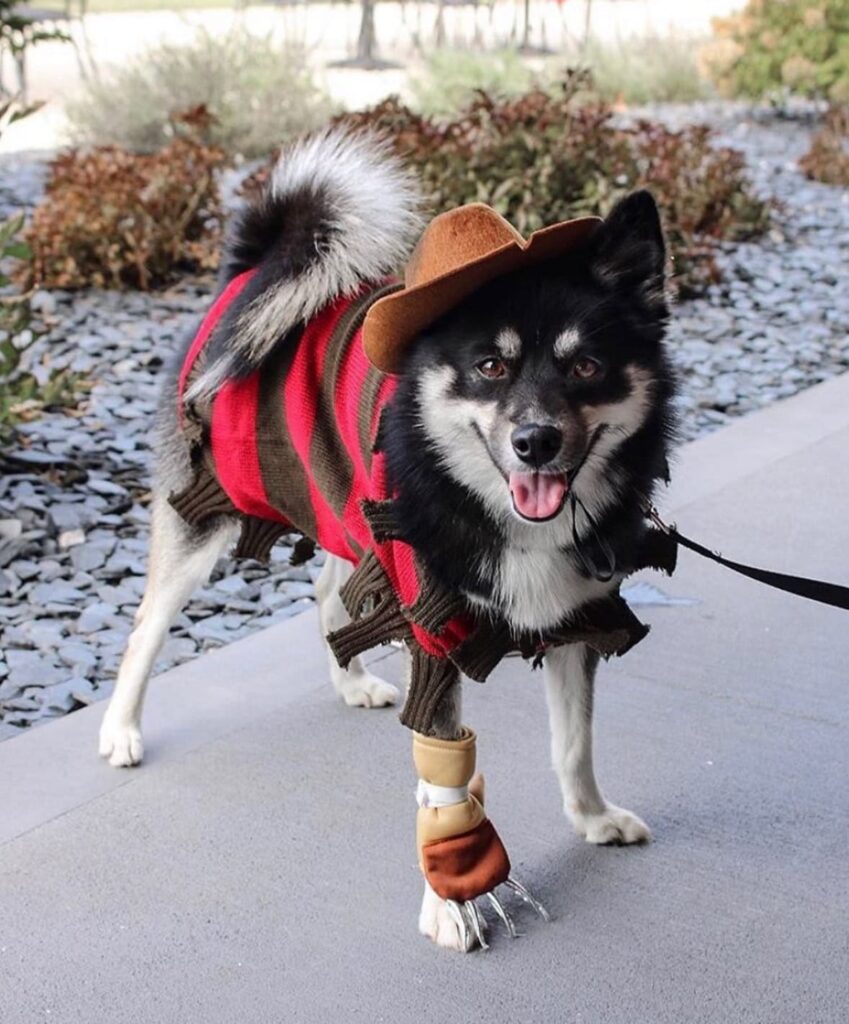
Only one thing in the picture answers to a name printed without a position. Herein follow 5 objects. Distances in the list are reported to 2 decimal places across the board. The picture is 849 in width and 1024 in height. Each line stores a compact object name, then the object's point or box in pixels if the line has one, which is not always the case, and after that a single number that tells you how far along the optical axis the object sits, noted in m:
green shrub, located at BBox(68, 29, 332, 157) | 10.02
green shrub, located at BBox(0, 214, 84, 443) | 4.80
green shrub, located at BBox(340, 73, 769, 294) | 7.68
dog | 2.49
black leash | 2.75
